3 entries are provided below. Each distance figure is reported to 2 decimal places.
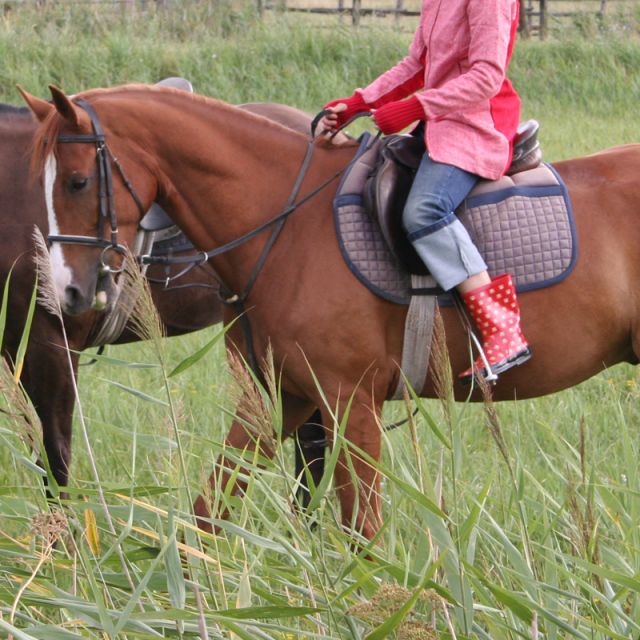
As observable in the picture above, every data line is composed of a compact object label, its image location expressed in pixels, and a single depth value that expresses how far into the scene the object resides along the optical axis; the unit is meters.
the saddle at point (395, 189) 7.41
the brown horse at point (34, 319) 8.52
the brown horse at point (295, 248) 7.13
